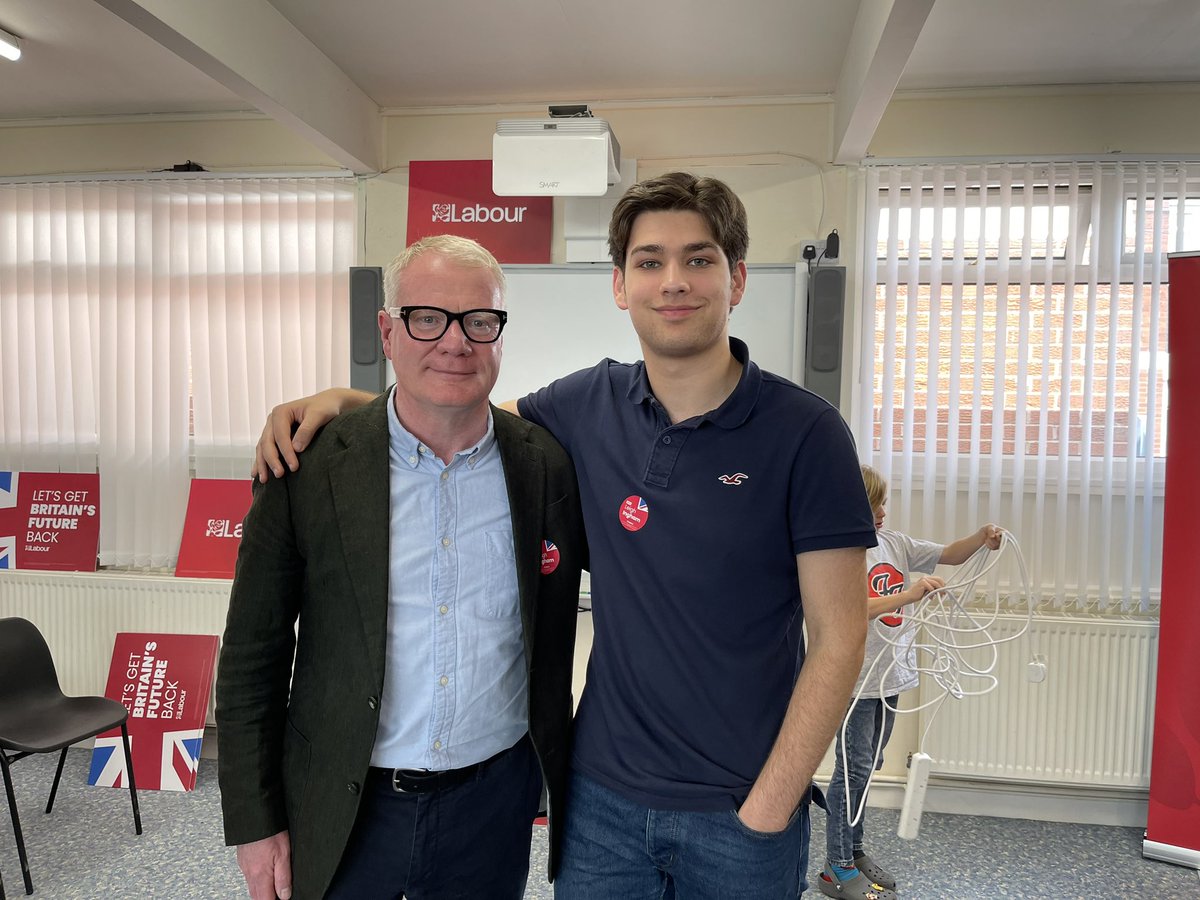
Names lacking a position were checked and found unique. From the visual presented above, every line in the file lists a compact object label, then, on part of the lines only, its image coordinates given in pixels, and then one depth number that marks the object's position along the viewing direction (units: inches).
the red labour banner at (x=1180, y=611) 122.0
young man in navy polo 51.5
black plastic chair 116.1
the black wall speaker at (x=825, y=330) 132.3
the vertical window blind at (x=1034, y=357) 135.9
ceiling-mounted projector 129.9
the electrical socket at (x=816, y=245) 140.4
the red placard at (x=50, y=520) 160.6
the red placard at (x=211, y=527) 154.9
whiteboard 138.4
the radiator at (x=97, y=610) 155.9
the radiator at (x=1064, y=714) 136.3
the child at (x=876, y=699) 105.3
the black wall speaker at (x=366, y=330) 140.5
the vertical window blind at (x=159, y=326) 153.9
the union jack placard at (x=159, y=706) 143.8
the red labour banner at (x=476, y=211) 149.6
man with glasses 53.1
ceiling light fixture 120.6
